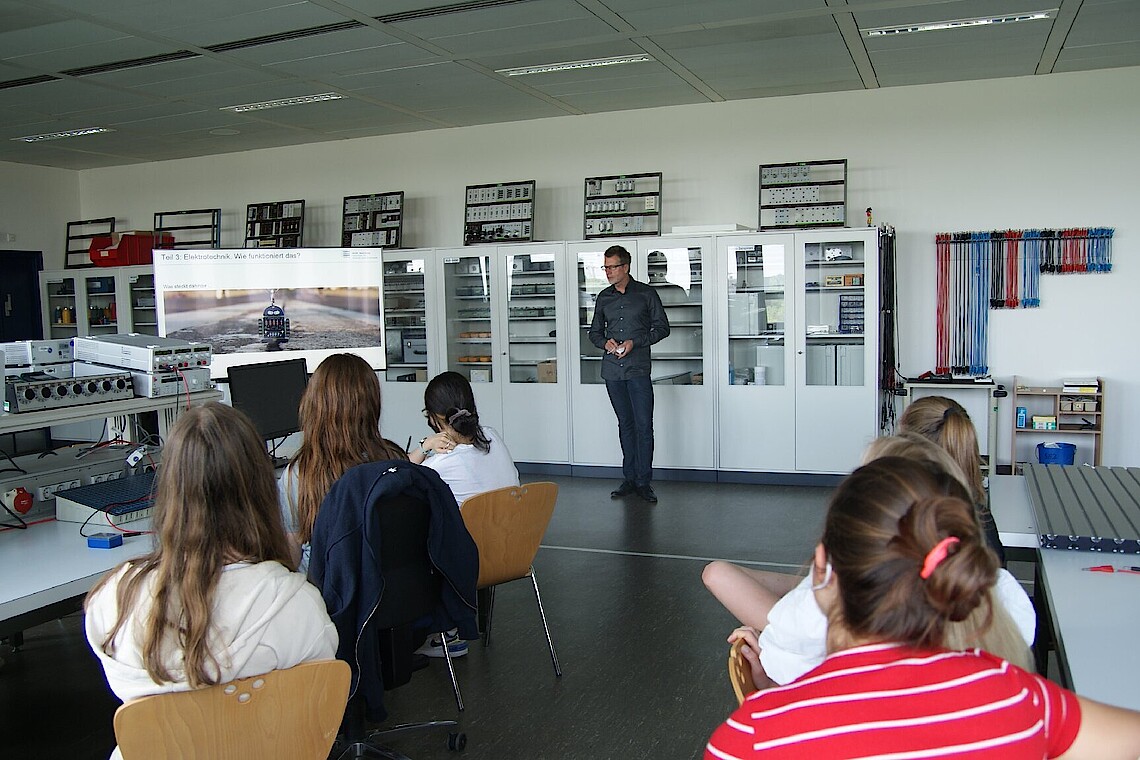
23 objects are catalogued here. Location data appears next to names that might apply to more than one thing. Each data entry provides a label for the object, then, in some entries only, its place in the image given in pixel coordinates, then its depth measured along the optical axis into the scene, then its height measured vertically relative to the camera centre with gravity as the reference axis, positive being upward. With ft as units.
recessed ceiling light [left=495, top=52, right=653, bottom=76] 19.61 +5.37
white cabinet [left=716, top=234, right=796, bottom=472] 22.12 -0.97
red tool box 30.19 +2.58
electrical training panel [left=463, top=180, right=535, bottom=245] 25.08 +2.88
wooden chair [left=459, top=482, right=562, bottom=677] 10.32 -2.28
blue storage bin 21.01 -3.14
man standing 21.33 -0.88
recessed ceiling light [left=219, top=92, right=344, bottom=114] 22.70 +5.42
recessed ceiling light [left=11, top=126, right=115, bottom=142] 25.99 +5.45
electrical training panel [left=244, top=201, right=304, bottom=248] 28.32 +3.04
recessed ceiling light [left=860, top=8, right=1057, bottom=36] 16.83 +5.28
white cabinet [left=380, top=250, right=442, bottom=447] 25.79 -0.44
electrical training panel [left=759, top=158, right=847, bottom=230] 22.15 +2.90
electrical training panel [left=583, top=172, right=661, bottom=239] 23.90 +2.87
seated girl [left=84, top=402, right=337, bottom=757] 5.67 -1.60
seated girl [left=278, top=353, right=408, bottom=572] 9.39 -1.20
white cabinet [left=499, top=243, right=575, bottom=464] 24.21 -0.84
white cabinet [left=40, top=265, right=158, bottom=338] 30.30 +0.93
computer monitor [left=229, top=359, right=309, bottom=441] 12.68 -0.93
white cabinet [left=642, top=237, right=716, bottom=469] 22.86 -0.97
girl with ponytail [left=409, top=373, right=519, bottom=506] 11.09 -1.43
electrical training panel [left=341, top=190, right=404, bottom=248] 26.84 +2.93
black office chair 8.16 -2.21
